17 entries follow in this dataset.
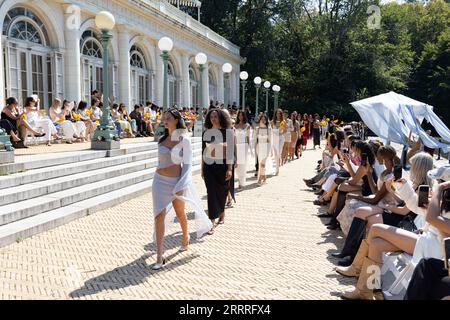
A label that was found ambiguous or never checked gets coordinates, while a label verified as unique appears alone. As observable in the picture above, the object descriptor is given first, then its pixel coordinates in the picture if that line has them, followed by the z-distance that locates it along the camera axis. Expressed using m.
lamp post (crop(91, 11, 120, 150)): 10.88
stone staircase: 6.55
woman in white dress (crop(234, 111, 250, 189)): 10.36
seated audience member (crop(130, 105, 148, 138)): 17.62
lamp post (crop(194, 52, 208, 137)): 16.20
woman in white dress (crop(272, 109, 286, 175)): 13.12
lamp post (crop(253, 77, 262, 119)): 24.92
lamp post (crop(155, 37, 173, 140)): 13.45
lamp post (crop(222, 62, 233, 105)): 18.25
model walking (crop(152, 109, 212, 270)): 5.41
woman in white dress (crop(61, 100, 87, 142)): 13.66
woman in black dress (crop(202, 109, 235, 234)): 7.16
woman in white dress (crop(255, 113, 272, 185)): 11.85
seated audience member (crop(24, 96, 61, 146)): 11.70
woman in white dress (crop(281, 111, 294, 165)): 16.42
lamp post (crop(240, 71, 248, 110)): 22.31
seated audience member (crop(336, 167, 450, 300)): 3.72
